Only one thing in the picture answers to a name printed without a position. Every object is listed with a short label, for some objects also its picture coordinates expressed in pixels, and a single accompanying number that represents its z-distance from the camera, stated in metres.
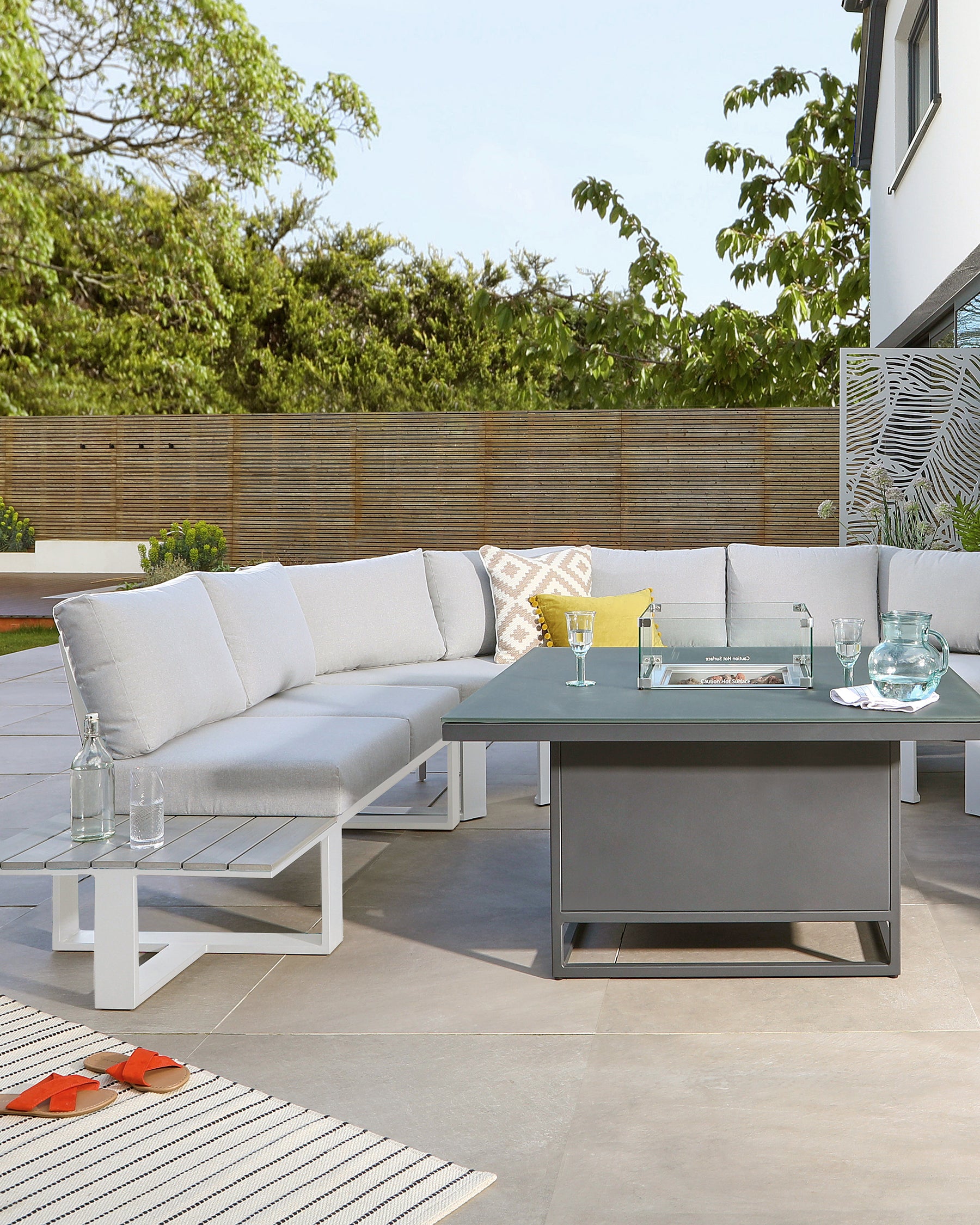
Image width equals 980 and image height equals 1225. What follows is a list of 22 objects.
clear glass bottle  2.73
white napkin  2.59
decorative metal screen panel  7.47
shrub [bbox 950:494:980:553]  5.99
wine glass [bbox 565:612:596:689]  3.07
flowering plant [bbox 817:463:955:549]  7.08
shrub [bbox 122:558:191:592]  9.52
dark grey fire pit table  2.65
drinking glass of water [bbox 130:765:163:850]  2.66
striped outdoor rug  1.81
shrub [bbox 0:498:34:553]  12.95
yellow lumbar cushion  4.53
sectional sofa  2.99
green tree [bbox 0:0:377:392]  14.59
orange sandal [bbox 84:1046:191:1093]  2.18
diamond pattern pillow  4.79
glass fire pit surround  2.97
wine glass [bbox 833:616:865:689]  2.99
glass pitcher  2.69
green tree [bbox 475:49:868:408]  11.38
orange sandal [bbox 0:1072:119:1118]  2.10
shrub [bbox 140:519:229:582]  10.21
